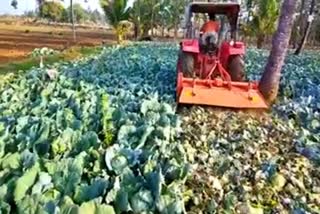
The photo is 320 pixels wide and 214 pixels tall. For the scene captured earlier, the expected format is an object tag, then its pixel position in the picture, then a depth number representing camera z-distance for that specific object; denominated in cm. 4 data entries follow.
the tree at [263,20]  1523
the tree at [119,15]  1508
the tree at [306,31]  997
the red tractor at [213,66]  342
